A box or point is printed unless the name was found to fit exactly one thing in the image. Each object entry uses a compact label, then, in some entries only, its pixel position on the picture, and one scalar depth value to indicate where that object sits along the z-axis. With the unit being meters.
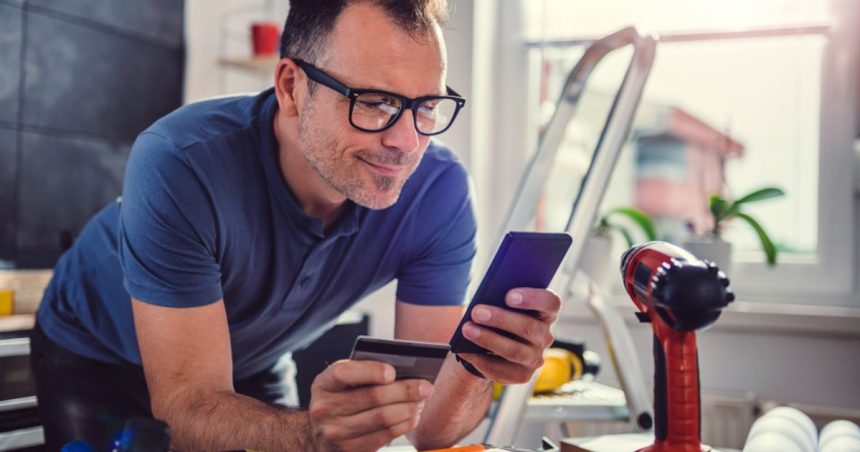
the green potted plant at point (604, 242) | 2.36
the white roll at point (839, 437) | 0.90
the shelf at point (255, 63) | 2.67
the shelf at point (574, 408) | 1.54
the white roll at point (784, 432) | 0.86
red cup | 2.70
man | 1.04
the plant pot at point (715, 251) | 2.21
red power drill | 0.72
